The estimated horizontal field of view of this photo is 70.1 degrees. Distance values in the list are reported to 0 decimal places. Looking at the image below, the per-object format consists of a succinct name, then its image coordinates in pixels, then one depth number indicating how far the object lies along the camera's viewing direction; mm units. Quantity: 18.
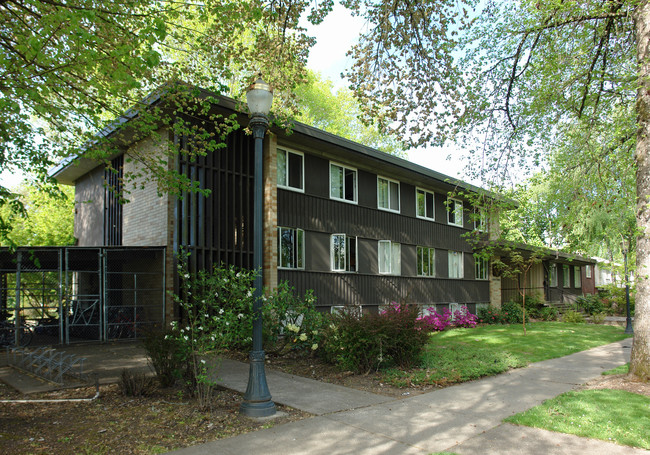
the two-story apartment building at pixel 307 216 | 12938
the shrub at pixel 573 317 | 25731
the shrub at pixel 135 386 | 6980
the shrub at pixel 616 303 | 31516
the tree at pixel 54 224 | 28734
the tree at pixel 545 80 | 8430
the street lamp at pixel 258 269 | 6234
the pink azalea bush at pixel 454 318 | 19702
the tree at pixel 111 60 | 6383
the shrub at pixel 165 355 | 7105
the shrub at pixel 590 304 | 32062
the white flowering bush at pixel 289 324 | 10484
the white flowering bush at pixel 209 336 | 6523
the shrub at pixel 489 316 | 24109
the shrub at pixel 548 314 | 27578
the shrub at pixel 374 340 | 9133
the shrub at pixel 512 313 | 24672
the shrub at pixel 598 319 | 26000
